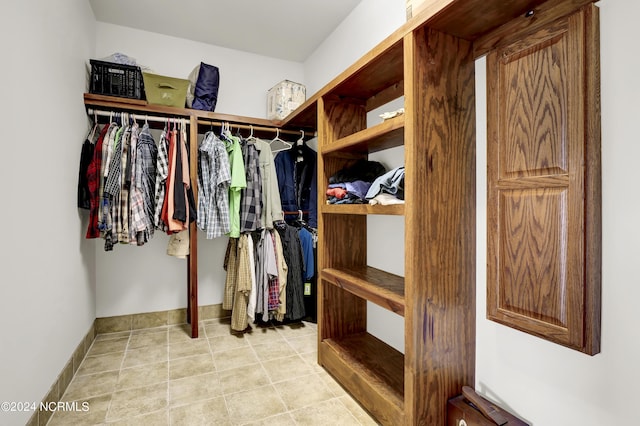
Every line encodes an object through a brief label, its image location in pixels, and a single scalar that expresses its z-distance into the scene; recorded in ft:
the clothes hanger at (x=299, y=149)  9.41
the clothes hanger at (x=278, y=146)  10.09
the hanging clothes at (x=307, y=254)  9.12
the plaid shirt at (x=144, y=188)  7.18
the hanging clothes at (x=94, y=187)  6.87
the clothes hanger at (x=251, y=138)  8.67
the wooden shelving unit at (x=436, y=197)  4.19
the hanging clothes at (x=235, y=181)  8.01
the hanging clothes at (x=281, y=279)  8.64
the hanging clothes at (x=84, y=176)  6.79
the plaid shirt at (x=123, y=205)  7.17
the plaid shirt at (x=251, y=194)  8.20
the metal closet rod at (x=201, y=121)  7.73
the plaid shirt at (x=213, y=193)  8.00
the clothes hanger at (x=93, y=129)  7.36
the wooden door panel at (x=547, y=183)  3.27
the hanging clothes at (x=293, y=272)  8.99
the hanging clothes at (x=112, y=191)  7.01
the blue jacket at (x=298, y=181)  9.21
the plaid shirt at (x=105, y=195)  7.01
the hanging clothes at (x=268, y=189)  8.55
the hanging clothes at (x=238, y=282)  8.30
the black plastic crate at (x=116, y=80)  7.48
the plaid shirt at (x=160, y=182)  7.44
